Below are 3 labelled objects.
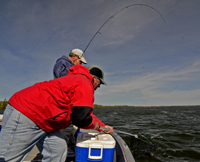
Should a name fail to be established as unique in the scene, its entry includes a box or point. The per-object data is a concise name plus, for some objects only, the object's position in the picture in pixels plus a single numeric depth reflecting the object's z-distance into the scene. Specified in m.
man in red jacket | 1.51
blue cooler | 2.10
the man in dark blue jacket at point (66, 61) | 3.27
